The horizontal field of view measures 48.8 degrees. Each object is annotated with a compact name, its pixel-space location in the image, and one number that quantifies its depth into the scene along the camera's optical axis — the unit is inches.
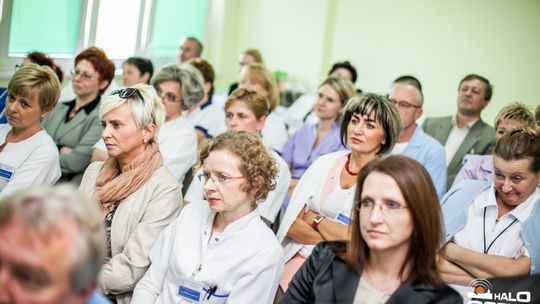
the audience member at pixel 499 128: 133.0
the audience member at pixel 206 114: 182.7
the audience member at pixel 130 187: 95.8
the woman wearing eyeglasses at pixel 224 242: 86.4
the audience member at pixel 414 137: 140.9
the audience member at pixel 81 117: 143.3
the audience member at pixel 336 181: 109.0
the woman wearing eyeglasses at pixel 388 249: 69.8
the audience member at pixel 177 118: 139.0
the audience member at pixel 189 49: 235.0
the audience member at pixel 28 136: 114.0
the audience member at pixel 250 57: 235.9
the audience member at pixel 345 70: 222.8
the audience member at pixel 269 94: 171.3
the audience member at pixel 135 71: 183.8
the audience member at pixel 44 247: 43.9
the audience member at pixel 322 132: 161.2
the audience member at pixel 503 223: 94.7
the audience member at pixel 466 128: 169.9
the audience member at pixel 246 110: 137.6
